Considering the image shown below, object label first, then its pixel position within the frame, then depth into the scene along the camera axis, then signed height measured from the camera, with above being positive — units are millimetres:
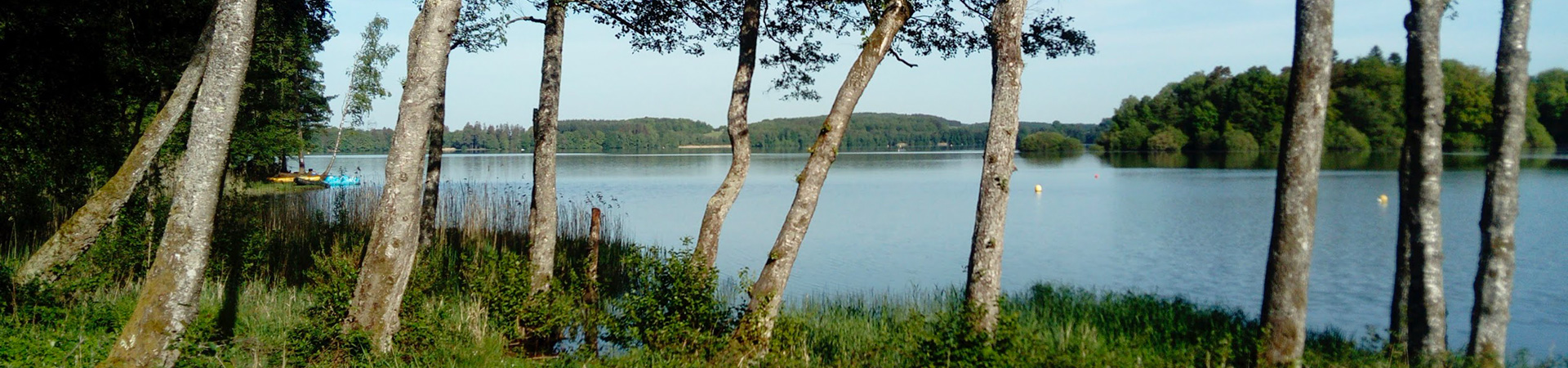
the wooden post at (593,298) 6876 -1299
